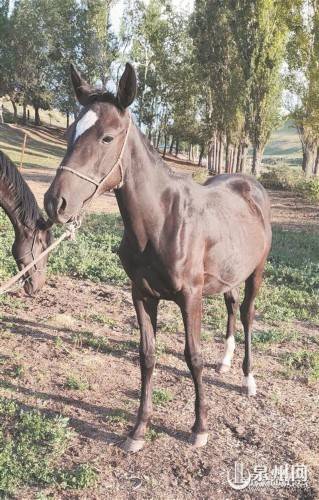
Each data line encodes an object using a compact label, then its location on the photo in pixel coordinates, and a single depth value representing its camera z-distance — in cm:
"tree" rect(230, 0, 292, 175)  2033
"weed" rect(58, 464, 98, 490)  272
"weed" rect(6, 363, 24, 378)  401
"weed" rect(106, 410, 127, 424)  345
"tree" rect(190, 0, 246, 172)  2745
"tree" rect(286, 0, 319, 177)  1780
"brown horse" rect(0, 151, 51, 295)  448
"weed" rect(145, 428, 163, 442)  327
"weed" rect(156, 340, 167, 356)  461
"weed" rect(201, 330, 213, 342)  499
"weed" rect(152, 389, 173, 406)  371
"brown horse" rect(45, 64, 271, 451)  231
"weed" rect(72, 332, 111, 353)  470
